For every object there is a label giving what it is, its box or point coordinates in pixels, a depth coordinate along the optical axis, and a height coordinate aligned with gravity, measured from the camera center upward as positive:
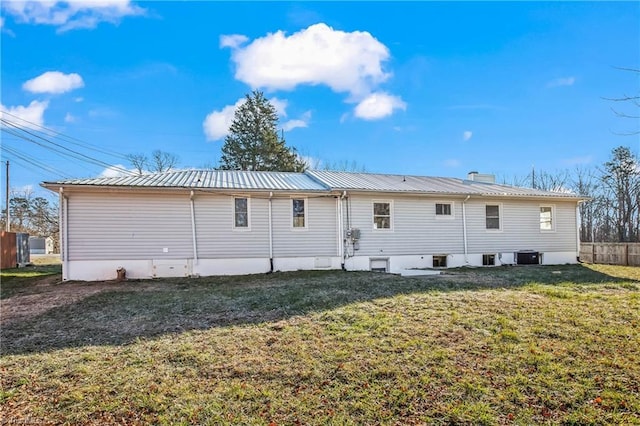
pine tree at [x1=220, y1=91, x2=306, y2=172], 29.02 +7.10
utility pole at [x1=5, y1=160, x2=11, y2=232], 21.40 +0.74
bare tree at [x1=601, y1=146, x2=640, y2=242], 23.05 +2.18
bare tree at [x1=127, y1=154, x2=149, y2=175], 31.00 +6.23
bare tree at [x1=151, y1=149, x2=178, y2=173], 31.59 +6.28
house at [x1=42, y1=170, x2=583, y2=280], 10.80 +0.15
